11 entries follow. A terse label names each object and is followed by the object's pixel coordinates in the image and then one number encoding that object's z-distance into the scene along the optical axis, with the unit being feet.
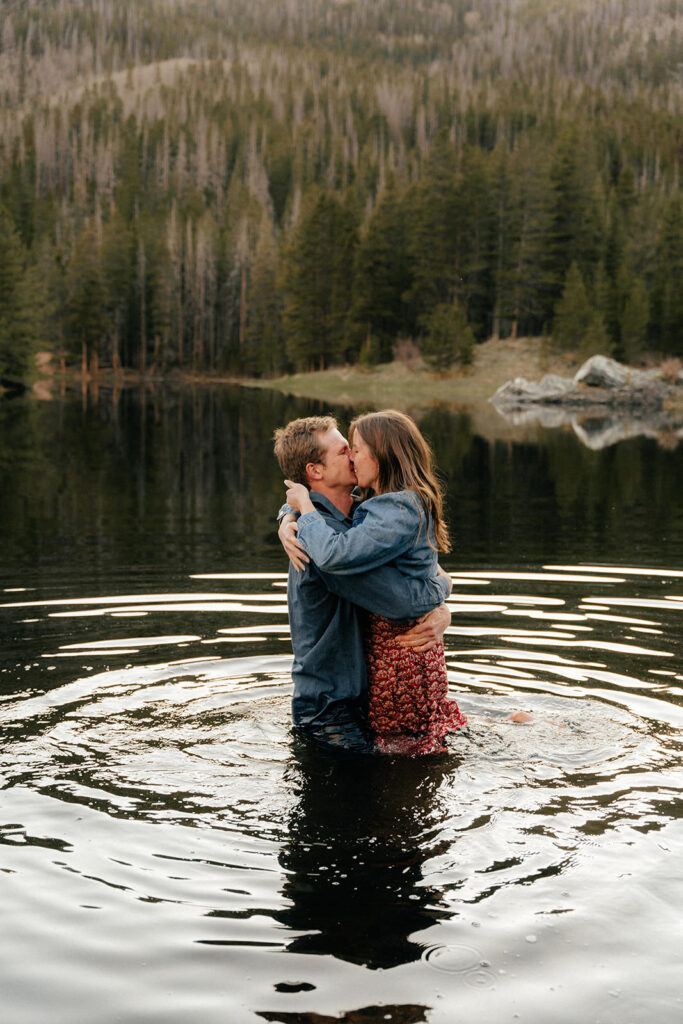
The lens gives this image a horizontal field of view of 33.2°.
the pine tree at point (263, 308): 313.55
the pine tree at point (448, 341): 233.76
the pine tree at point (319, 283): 277.23
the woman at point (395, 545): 20.30
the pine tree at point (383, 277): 264.52
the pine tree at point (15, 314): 213.46
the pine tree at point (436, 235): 260.83
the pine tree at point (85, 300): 306.96
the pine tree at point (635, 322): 238.68
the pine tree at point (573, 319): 235.20
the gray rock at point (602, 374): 210.79
